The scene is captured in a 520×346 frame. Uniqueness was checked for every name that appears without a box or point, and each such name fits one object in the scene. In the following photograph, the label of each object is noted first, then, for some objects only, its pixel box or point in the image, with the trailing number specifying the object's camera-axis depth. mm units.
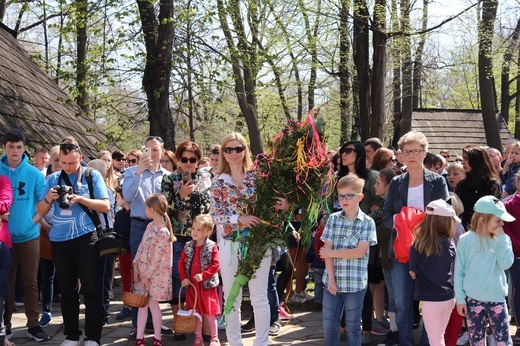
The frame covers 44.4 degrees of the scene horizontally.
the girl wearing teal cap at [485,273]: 5383
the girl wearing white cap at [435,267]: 5535
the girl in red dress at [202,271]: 6570
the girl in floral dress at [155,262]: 6642
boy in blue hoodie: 6938
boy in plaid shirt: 5531
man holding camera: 6367
